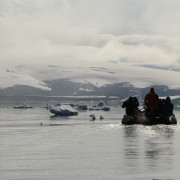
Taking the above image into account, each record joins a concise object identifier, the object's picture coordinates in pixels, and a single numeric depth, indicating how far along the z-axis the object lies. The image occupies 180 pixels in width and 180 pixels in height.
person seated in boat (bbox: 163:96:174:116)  33.56
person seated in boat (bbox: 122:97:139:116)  33.56
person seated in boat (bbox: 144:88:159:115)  33.38
